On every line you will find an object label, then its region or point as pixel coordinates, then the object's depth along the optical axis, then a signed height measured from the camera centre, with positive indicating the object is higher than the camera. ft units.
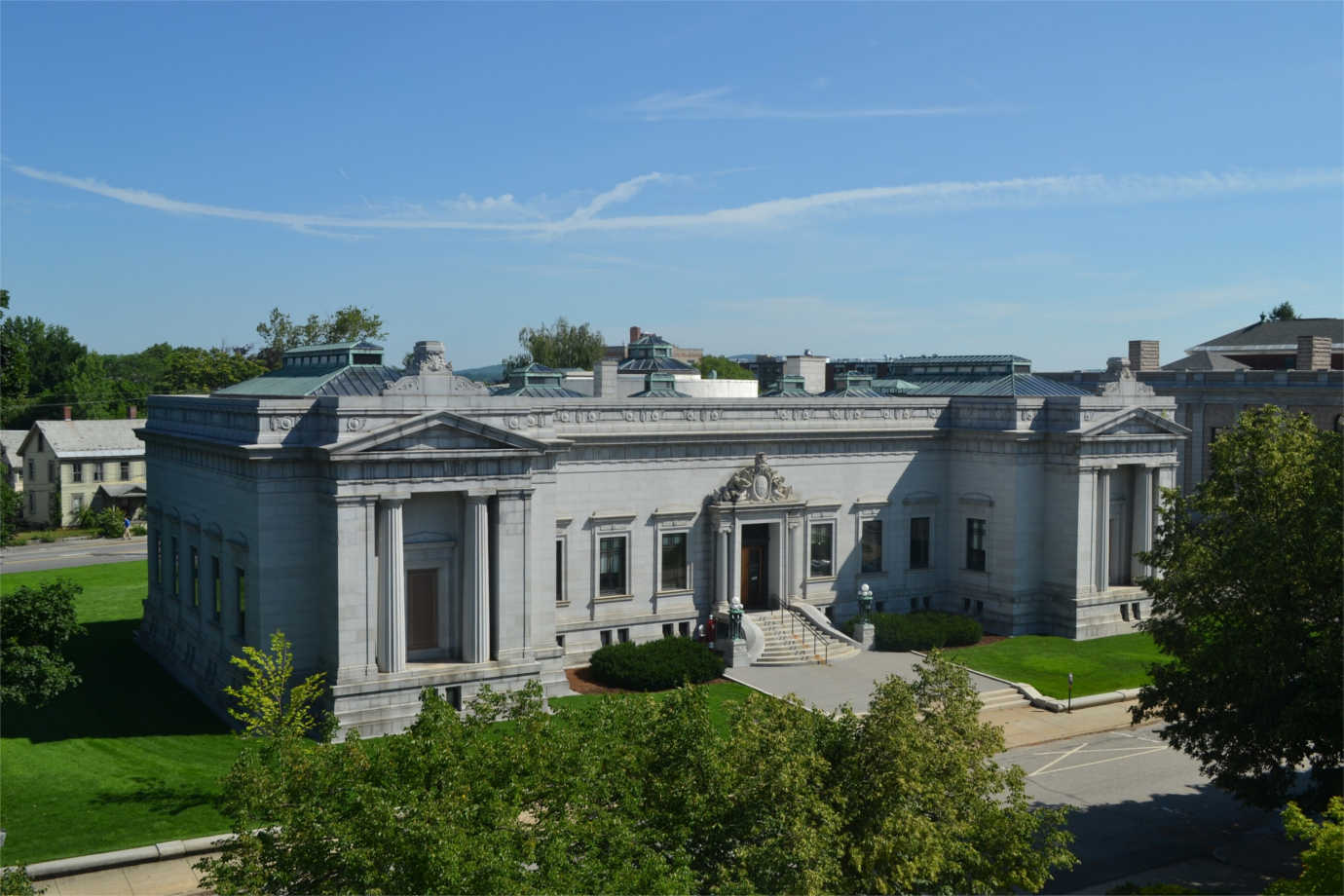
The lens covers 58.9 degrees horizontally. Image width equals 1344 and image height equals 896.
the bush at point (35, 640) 100.22 -21.02
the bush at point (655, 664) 145.48 -32.77
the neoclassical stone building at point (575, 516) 128.88 -15.10
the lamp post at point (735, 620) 161.79 -29.93
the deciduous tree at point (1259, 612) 95.81 -17.62
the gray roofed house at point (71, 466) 301.43 -17.20
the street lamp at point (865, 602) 172.65 -29.20
